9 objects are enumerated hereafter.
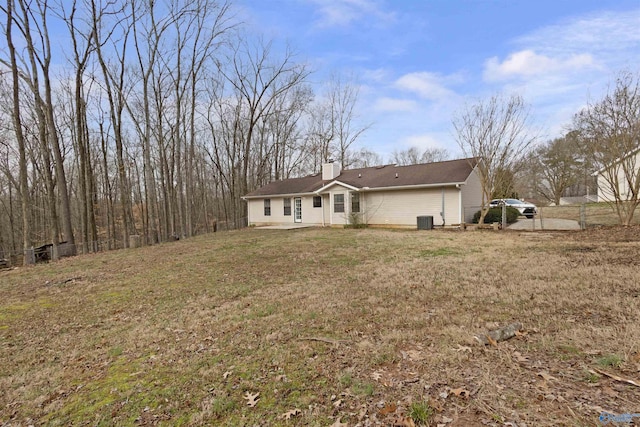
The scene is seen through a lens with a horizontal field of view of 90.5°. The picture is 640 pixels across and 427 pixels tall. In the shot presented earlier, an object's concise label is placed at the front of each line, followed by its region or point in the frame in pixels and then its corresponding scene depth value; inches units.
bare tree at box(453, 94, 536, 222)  544.1
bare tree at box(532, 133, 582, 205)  1214.3
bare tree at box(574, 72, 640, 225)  433.6
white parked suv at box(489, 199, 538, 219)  770.0
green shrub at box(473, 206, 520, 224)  602.5
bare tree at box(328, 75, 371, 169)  1090.1
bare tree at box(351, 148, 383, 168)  1295.5
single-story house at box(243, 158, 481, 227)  596.1
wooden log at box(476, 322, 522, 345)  131.3
